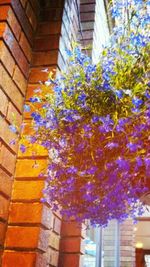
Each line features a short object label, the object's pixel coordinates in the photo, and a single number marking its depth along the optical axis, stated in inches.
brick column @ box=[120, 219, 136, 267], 193.6
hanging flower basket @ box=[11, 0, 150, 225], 56.9
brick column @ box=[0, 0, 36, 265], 70.1
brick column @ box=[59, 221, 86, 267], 84.3
